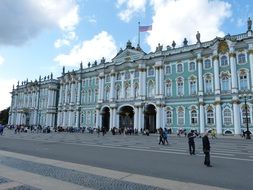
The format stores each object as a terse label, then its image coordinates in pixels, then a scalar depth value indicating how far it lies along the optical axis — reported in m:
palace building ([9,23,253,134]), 42.53
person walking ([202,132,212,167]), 11.23
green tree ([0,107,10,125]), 121.19
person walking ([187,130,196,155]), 15.74
